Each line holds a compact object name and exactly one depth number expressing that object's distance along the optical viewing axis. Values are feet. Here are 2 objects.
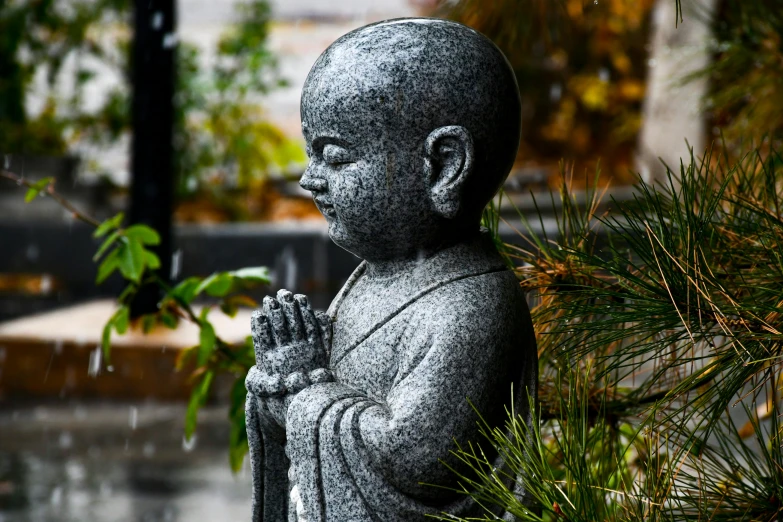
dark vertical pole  39.68
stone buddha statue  11.41
